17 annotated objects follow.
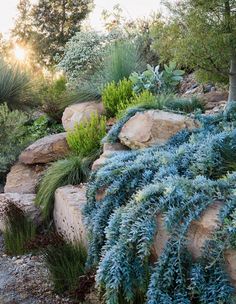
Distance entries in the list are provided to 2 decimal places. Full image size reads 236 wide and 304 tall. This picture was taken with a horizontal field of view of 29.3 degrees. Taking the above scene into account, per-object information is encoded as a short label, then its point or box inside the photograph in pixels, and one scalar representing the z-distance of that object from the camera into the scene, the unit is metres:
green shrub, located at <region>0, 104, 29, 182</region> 6.26
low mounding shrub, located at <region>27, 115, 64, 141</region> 7.34
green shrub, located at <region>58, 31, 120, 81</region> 9.73
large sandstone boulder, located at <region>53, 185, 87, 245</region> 3.80
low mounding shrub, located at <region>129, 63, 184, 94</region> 6.09
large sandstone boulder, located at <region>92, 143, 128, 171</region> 4.04
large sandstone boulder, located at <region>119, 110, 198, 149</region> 4.22
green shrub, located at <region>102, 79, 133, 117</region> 6.41
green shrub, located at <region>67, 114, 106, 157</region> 5.45
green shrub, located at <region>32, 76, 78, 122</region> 7.64
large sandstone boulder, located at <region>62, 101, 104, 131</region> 6.73
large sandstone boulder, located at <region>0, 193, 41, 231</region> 4.66
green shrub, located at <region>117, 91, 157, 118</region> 4.84
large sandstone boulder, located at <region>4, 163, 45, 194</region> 5.63
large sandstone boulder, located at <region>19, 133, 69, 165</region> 5.94
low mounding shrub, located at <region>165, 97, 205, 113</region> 4.84
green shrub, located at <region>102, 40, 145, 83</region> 7.43
